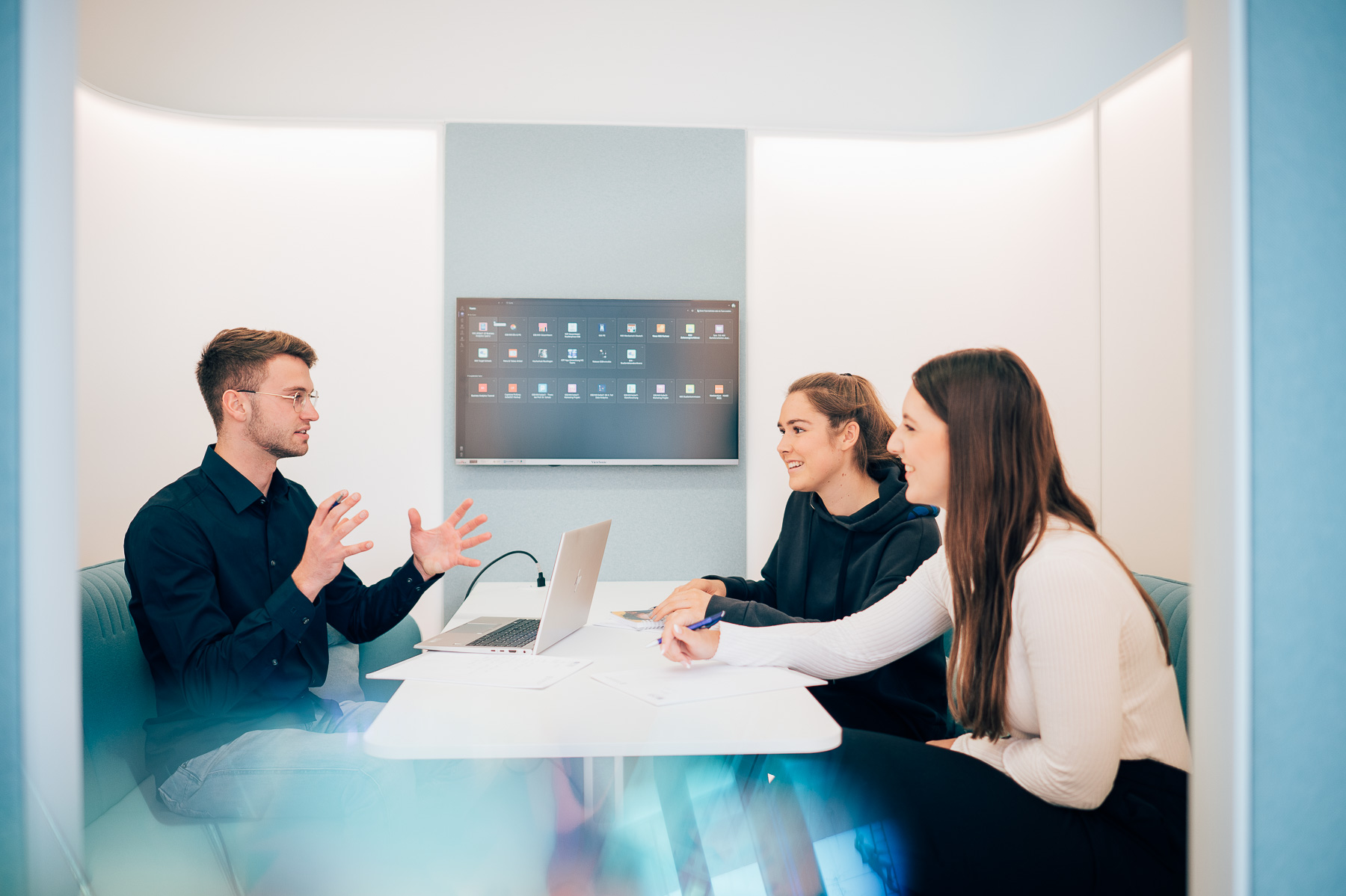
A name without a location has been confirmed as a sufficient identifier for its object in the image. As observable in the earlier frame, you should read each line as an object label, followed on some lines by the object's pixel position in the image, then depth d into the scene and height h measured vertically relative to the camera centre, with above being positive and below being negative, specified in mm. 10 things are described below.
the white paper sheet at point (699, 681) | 1244 -431
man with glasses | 1360 -348
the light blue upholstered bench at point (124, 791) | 1281 -723
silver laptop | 1497 -383
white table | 1029 -430
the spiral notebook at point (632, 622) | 1849 -460
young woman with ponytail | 1674 -267
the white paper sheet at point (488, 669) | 1335 -437
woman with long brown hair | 1050 -403
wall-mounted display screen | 2746 +277
